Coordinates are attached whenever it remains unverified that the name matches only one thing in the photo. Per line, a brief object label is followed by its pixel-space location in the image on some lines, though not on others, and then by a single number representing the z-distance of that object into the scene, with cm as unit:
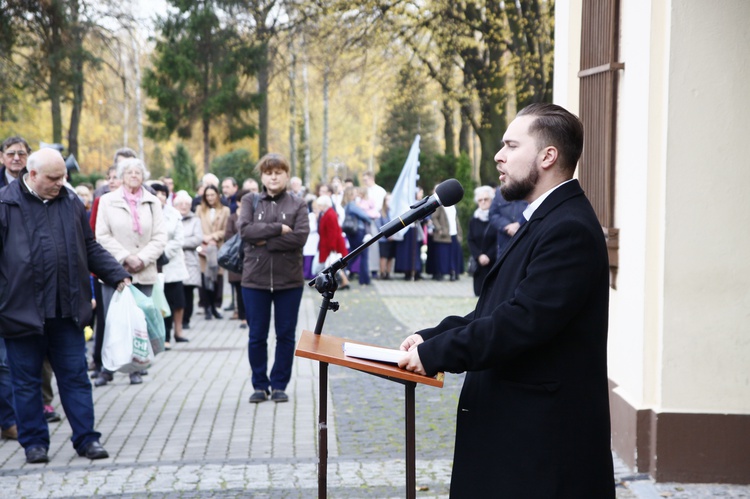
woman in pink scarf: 923
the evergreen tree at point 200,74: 3938
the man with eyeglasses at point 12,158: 823
